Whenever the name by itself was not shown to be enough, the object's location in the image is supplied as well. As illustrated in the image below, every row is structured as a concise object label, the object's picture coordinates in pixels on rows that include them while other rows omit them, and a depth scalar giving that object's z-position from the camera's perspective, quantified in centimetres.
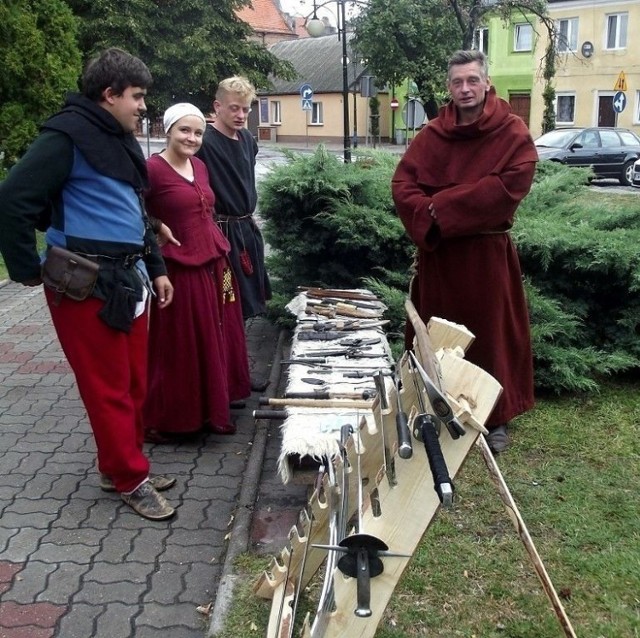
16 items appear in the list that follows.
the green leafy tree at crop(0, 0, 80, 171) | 1062
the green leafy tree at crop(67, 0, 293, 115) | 1878
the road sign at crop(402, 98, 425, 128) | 1867
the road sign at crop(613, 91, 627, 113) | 2550
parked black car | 1928
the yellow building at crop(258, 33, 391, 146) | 4544
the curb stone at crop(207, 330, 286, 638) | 287
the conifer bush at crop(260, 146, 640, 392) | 506
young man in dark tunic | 448
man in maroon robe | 377
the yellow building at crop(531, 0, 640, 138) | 3228
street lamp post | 1698
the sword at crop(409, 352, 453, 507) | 170
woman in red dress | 405
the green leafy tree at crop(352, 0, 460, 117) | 1827
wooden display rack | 199
